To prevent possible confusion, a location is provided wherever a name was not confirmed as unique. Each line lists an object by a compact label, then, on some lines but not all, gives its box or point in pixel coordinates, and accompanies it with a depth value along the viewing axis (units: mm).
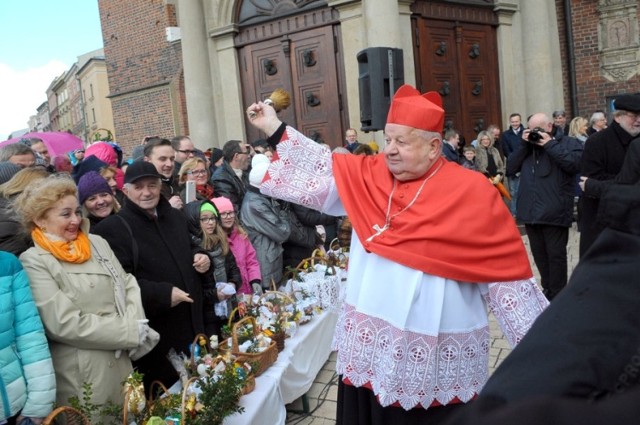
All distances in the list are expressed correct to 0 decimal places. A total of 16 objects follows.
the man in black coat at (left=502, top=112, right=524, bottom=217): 11133
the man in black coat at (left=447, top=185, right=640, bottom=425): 720
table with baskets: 3553
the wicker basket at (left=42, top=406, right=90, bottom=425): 2553
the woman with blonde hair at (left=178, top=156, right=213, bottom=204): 5680
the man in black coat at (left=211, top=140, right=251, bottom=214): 6133
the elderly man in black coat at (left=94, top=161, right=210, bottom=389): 3691
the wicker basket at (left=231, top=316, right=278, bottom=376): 3783
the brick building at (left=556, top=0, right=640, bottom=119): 13172
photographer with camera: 5746
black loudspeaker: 6781
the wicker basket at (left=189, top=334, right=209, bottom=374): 3609
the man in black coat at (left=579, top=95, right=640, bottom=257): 5074
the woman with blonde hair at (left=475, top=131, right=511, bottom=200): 10820
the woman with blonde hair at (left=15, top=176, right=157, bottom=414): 2969
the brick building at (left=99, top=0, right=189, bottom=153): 14180
